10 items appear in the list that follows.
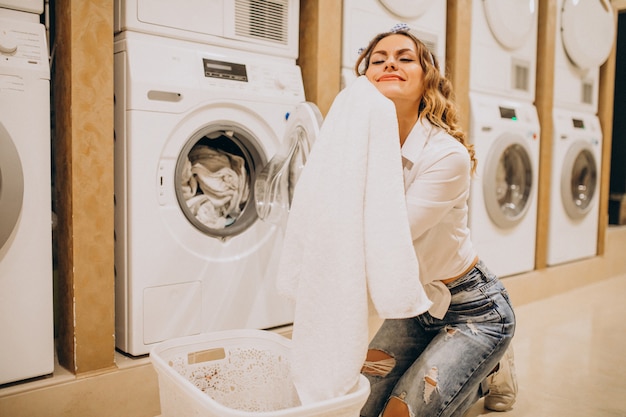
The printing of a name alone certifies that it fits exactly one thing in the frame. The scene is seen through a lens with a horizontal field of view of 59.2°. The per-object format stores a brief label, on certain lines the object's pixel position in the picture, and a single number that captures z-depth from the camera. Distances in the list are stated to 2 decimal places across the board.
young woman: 1.29
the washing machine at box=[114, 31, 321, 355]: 1.74
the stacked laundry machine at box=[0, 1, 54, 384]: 1.50
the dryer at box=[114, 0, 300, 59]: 1.78
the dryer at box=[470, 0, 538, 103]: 2.88
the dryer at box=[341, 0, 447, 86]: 2.33
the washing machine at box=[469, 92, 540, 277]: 2.83
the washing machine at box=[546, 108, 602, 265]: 3.34
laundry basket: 1.32
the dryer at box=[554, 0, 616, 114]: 3.36
